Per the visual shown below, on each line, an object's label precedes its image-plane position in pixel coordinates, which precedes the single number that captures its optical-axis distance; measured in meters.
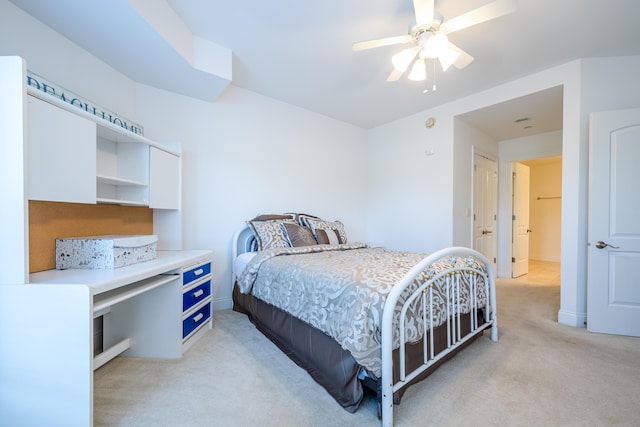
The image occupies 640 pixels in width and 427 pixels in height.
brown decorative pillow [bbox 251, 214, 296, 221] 3.01
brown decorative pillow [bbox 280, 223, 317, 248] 2.77
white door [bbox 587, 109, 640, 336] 2.22
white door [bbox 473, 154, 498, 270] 3.92
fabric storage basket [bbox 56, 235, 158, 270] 1.50
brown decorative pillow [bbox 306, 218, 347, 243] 3.04
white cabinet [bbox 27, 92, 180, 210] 1.23
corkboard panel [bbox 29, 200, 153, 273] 1.45
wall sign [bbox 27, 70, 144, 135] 1.54
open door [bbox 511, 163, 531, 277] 4.40
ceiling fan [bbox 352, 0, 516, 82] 1.53
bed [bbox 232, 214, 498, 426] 1.27
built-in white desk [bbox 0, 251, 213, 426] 1.10
